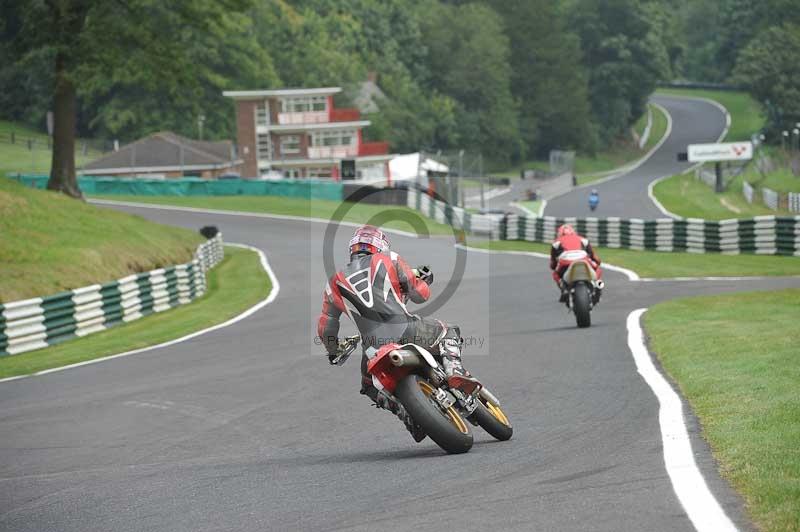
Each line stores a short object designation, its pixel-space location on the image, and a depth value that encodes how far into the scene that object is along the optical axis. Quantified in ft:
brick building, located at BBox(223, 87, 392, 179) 307.78
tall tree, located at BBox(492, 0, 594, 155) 426.10
